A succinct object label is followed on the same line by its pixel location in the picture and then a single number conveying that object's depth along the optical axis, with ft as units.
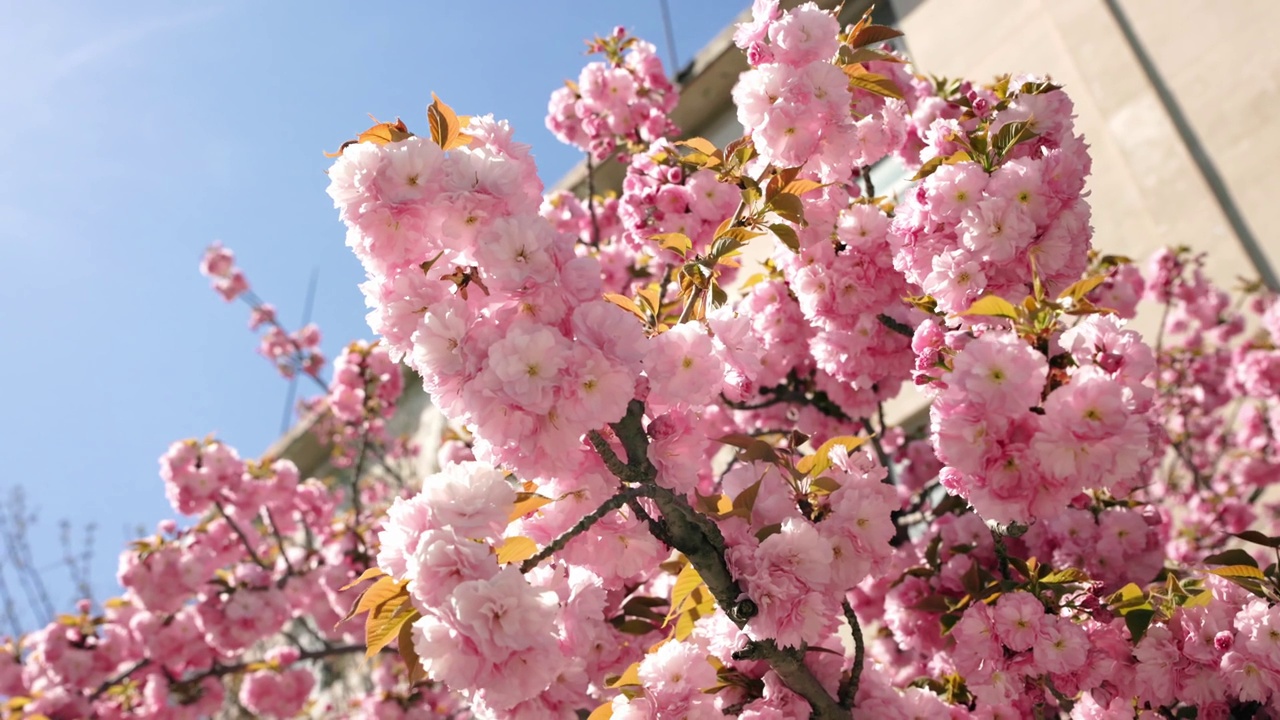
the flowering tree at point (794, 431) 3.01
